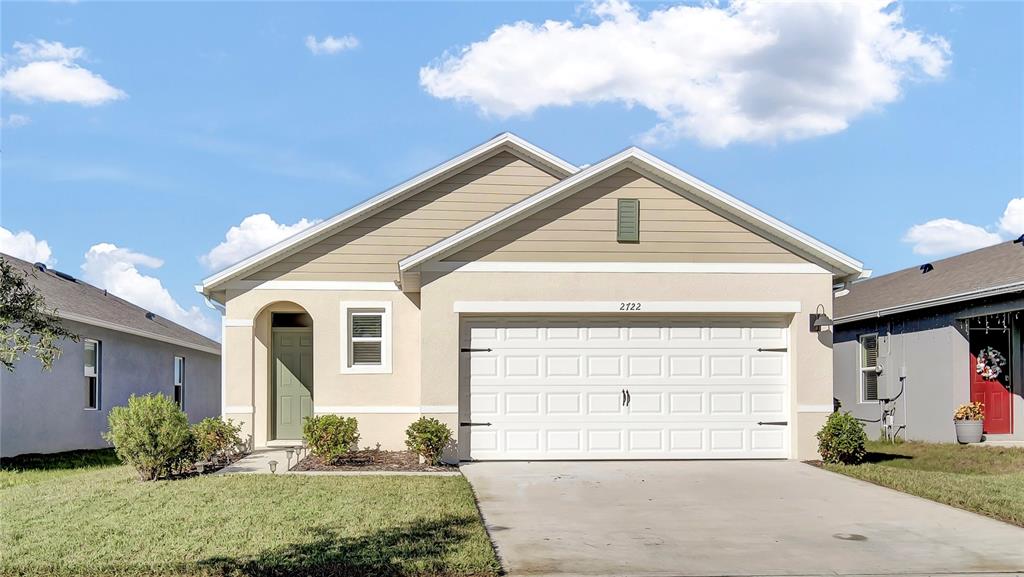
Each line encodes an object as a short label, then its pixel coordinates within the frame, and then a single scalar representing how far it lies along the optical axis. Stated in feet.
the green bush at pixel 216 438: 48.14
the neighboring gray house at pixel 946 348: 61.46
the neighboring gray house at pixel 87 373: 59.82
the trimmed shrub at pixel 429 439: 46.55
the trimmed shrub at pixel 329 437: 47.98
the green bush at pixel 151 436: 42.09
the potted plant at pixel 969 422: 59.67
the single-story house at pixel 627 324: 49.34
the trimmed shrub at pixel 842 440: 48.65
